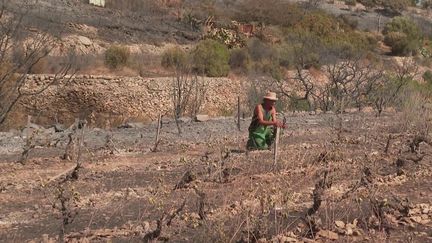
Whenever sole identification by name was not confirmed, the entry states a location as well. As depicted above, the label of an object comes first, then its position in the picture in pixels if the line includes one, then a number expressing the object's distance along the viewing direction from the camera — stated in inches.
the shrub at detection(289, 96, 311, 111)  858.1
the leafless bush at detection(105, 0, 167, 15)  1360.7
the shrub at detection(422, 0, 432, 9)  2400.3
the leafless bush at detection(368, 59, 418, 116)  845.8
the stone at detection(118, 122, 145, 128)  546.8
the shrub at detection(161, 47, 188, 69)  1022.9
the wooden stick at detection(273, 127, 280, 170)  304.0
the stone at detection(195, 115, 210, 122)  603.2
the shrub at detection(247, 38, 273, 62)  1243.2
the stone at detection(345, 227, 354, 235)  198.4
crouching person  366.3
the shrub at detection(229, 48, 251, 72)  1147.4
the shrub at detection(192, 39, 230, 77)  1033.5
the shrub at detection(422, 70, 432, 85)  1360.6
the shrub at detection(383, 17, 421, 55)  1630.2
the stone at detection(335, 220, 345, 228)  203.8
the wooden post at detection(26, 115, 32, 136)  429.9
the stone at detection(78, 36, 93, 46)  1055.6
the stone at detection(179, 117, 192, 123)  594.2
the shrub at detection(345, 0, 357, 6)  2156.7
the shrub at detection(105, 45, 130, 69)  968.9
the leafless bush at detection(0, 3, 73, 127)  534.5
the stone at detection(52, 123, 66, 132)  506.3
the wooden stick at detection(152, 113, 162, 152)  389.7
